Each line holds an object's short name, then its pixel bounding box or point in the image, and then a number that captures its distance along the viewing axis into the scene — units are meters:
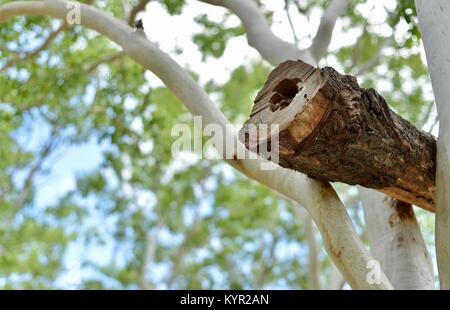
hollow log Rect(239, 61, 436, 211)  2.48
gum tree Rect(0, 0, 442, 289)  3.21
